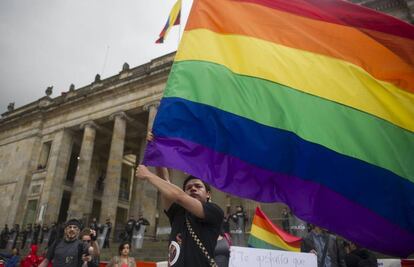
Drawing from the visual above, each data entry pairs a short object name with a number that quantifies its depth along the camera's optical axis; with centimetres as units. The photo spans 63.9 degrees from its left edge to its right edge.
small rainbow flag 567
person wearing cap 453
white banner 391
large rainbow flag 283
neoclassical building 2235
